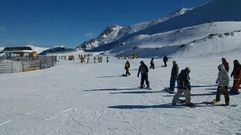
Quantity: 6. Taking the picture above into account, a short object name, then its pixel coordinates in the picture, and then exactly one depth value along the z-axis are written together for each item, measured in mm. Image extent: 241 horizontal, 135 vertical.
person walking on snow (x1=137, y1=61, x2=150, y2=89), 10639
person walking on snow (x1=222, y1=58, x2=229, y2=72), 9061
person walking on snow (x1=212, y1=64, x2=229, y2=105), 7162
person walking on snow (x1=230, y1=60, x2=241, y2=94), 8642
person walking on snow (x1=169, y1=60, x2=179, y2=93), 9631
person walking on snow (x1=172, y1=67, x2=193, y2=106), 7292
